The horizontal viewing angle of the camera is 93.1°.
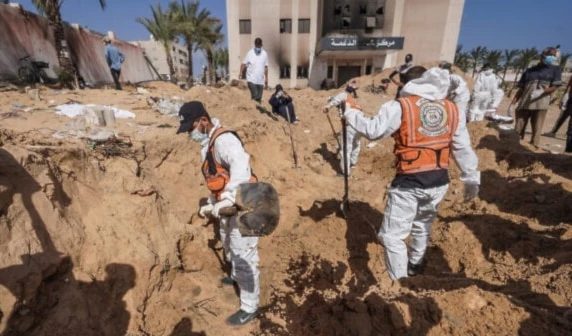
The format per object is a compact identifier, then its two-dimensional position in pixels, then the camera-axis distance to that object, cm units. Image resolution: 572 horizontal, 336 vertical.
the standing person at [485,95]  737
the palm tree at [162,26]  1845
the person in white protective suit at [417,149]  234
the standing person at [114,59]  811
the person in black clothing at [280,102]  775
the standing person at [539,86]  517
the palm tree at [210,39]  2017
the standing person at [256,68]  681
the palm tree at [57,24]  823
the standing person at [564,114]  588
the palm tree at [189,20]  1869
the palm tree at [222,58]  3531
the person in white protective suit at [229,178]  222
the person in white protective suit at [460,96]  519
